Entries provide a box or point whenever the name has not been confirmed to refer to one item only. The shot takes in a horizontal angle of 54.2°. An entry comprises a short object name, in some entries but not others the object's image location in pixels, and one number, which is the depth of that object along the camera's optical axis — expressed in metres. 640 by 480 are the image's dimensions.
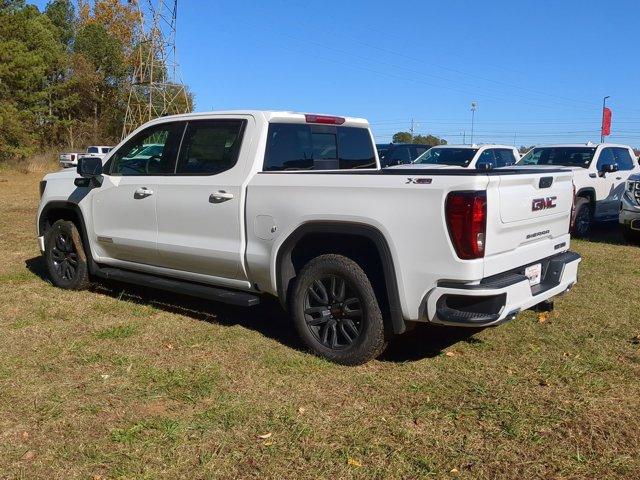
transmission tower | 41.53
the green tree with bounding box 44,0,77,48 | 57.38
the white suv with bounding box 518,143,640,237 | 11.02
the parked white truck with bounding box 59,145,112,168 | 34.99
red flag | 38.41
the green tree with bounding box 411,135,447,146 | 65.00
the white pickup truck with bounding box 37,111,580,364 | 4.00
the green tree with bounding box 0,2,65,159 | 25.02
